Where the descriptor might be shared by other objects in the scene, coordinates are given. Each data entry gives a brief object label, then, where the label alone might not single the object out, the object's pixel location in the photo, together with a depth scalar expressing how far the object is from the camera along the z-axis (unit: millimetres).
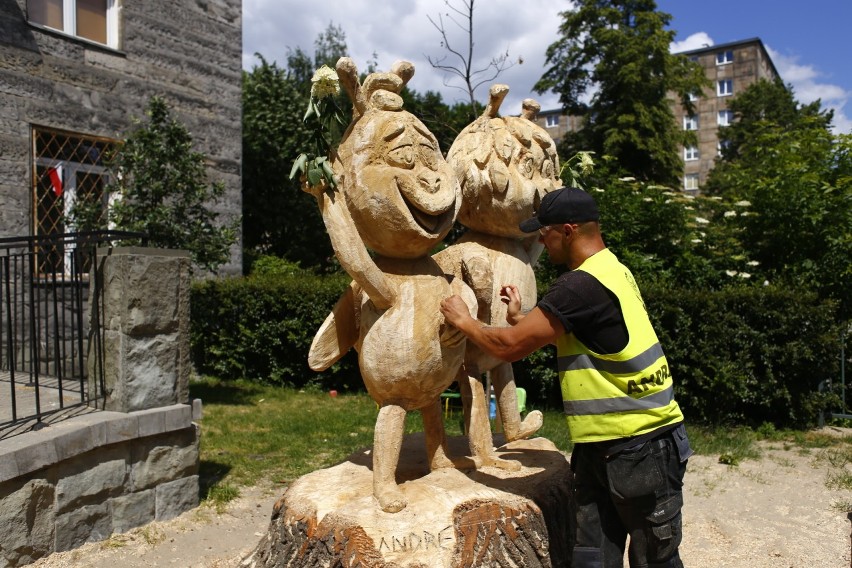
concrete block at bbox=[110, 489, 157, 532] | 4155
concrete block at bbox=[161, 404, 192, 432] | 4391
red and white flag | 7520
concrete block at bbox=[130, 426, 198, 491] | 4277
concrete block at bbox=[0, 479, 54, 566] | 3461
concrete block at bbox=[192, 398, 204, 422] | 5051
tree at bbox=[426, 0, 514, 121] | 6895
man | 2240
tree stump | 2377
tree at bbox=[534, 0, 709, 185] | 15500
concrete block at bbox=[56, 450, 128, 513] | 3805
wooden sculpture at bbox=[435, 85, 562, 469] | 3045
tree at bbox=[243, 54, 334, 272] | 15227
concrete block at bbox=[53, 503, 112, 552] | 3803
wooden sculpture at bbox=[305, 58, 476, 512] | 2576
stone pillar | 4289
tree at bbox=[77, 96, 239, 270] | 7109
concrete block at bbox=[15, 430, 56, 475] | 3479
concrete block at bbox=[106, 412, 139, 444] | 4043
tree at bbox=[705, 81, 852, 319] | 7574
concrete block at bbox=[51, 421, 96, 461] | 3699
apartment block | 34062
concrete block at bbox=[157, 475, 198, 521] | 4402
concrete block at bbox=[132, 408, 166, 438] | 4234
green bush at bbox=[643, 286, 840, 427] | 6641
